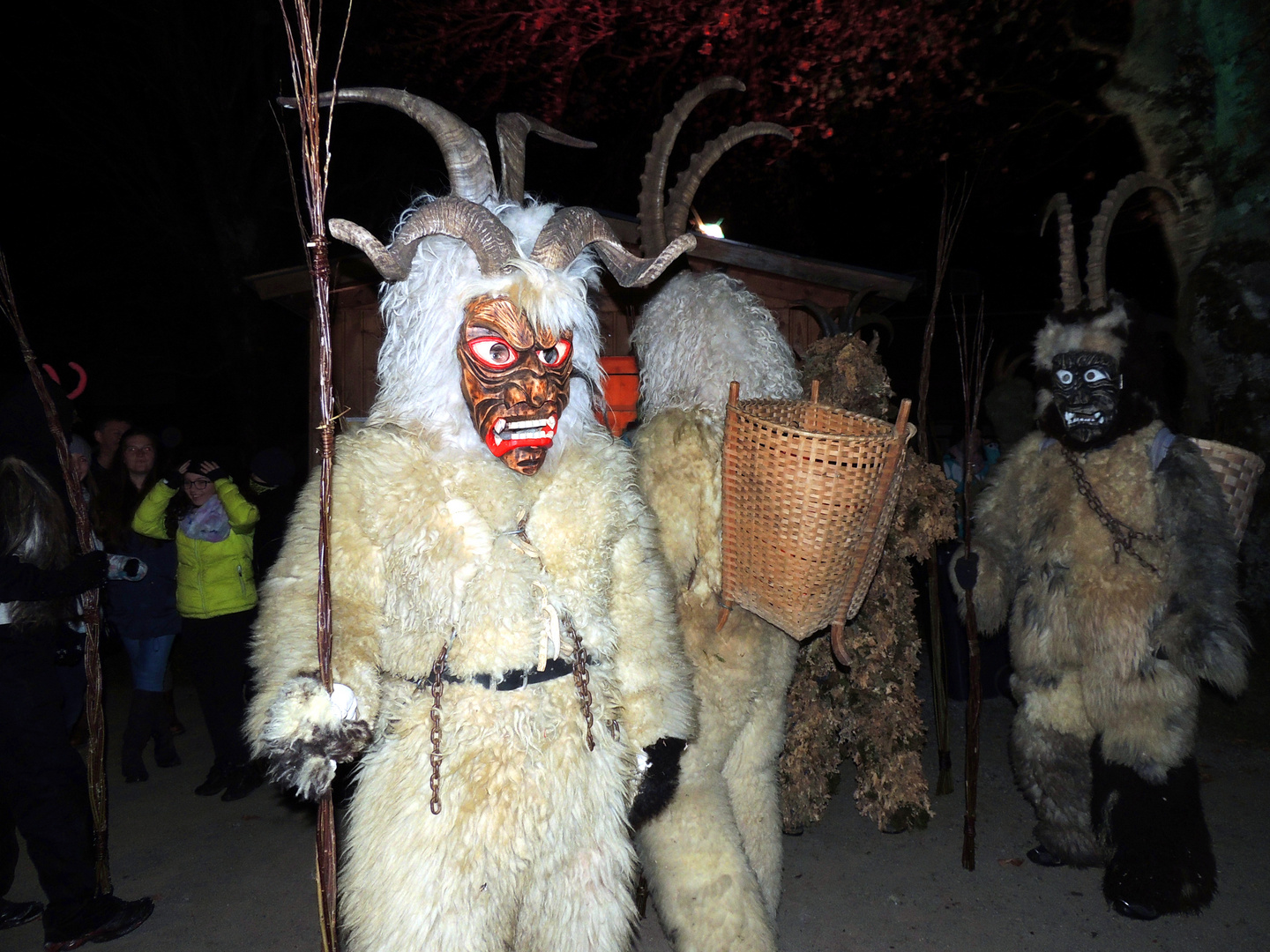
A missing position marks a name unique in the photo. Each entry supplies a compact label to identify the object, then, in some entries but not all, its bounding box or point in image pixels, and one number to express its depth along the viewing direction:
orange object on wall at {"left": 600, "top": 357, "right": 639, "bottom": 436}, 6.61
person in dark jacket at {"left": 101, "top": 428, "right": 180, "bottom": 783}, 5.12
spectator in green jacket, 4.98
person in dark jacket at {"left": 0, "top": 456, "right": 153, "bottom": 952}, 3.28
